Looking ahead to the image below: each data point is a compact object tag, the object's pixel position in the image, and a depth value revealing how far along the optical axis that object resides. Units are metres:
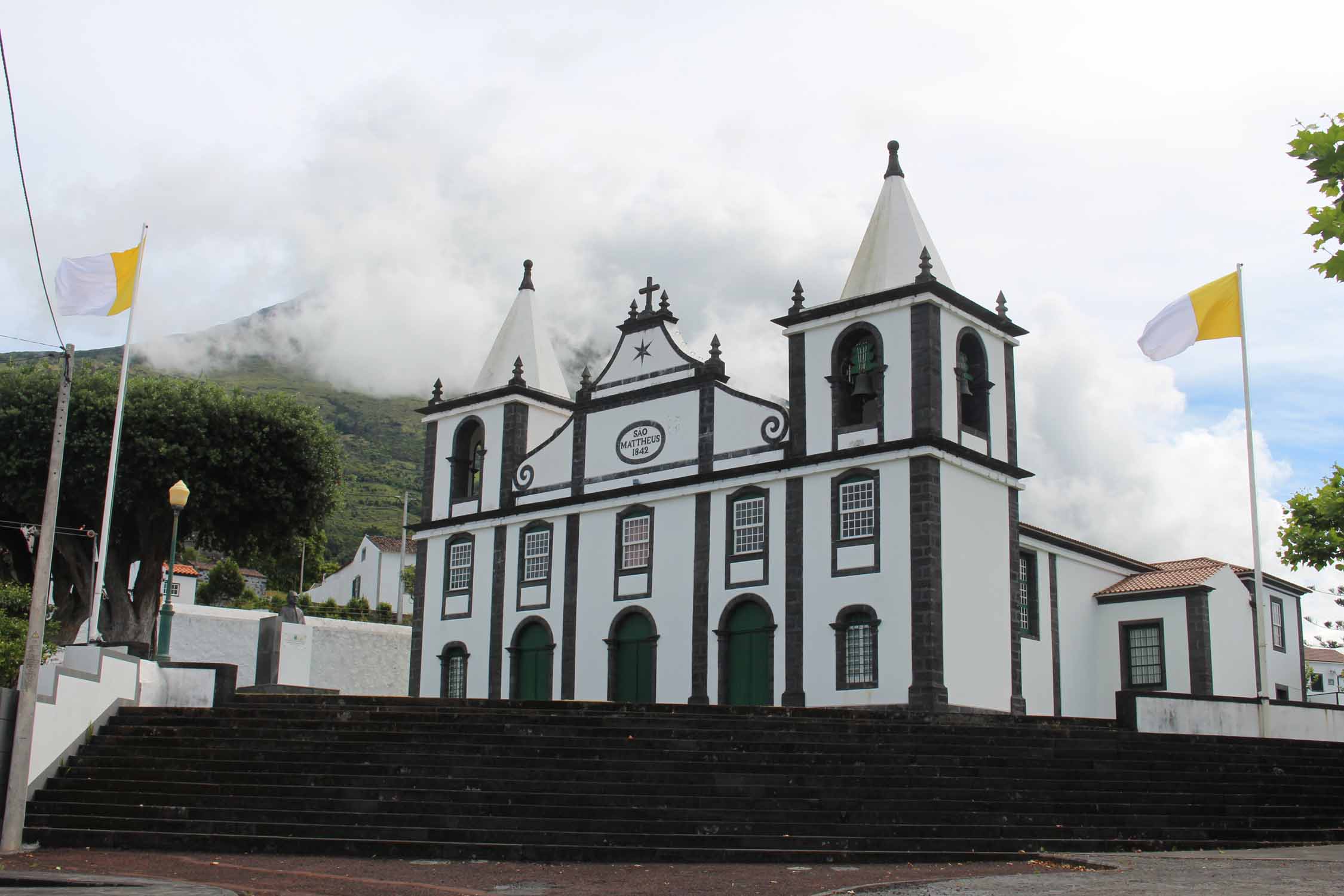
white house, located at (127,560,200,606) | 55.59
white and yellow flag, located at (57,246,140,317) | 22.08
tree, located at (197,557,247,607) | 60.66
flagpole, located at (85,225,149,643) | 25.17
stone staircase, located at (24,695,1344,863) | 15.28
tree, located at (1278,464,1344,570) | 25.17
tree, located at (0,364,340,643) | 32.75
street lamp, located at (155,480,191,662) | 20.44
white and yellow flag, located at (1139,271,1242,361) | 23.72
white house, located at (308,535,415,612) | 74.94
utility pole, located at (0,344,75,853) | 15.01
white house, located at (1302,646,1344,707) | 73.12
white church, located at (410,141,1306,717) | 25.92
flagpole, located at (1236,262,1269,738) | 22.88
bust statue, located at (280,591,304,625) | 30.19
